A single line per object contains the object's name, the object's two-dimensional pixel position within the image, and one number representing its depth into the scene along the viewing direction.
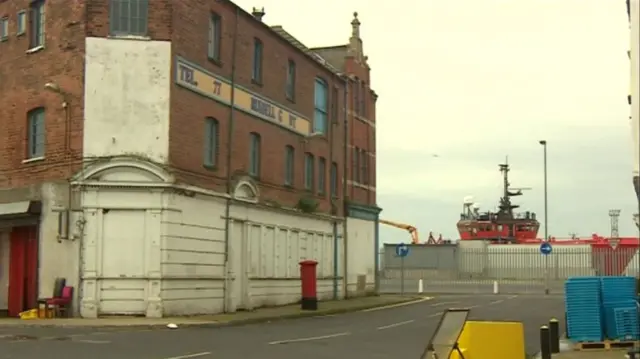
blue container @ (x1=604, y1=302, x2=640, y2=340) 17.50
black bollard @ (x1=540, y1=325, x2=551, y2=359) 13.48
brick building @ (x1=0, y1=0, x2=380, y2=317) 24.44
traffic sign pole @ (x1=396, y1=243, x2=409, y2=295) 42.45
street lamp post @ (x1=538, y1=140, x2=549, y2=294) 58.16
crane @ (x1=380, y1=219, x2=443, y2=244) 92.44
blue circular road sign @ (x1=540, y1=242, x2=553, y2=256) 44.69
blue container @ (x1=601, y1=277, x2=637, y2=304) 17.84
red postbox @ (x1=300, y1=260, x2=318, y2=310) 30.09
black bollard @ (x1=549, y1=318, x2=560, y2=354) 15.78
